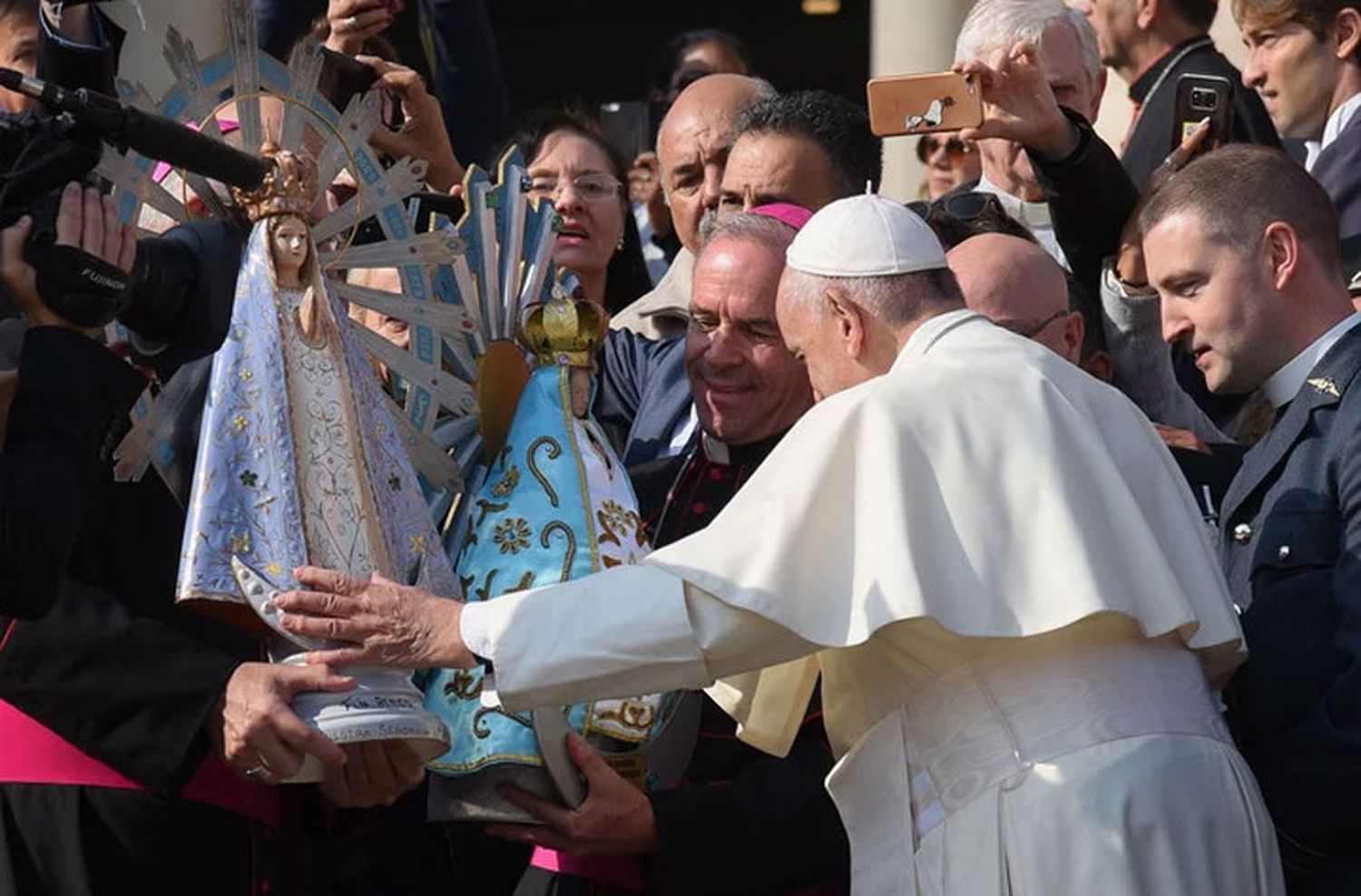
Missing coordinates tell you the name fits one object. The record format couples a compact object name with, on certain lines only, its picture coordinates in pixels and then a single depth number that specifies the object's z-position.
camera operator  8.56
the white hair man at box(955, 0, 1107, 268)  11.98
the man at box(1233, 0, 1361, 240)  12.03
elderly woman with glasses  12.64
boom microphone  8.42
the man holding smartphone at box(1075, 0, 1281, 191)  12.55
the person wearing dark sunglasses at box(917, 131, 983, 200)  14.50
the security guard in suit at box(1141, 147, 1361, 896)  8.93
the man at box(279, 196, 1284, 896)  8.35
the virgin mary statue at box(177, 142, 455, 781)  8.69
